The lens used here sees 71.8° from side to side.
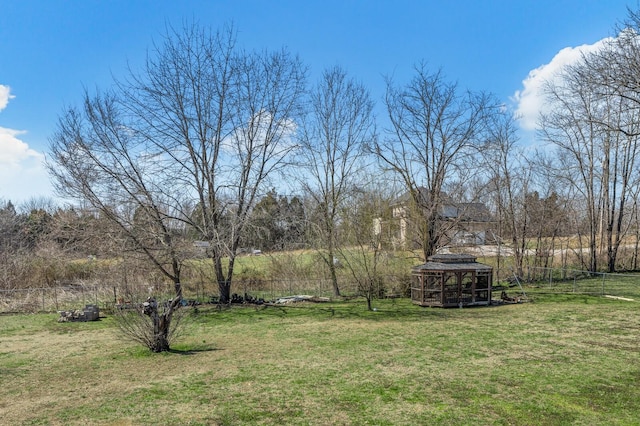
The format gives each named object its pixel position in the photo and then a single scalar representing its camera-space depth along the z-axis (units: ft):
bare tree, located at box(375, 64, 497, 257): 61.82
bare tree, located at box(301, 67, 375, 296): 63.87
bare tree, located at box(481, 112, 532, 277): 69.87
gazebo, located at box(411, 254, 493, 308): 48.08
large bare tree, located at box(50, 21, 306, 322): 50.03
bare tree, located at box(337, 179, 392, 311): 57.16
